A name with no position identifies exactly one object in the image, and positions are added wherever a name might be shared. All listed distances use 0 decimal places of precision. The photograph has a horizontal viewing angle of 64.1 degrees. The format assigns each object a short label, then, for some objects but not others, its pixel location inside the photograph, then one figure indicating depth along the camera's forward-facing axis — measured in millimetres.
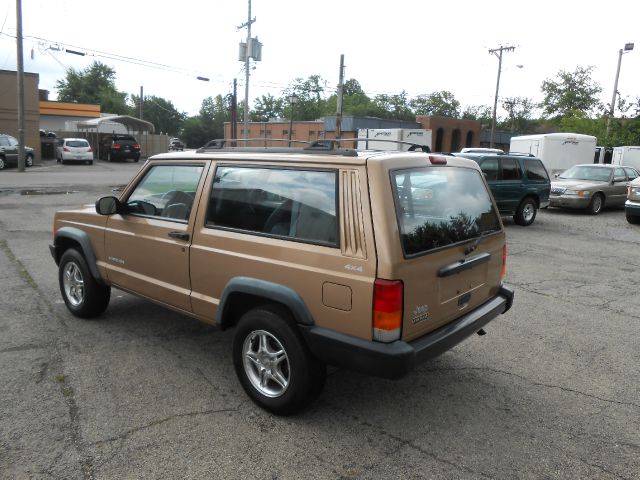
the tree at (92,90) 86000
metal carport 37688
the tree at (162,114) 91062
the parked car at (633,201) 13420
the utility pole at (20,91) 22873
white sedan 30906
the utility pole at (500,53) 41197
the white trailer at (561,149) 23031
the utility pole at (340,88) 29542
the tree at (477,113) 99700
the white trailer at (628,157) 22750
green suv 12352
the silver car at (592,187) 15102
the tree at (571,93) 76438
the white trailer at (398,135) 29594
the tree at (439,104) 98250
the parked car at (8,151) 25594
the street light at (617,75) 35188
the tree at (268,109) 105812
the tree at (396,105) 101750
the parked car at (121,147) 34938
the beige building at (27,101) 31239
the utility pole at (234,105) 29700
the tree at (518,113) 84062
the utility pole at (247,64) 32875
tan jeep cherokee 2953
